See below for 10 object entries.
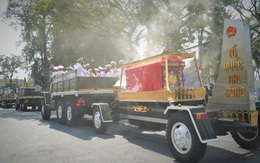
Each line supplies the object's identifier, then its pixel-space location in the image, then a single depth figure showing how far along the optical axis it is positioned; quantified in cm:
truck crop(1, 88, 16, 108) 2861
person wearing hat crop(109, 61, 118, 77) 1064
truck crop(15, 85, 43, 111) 2038
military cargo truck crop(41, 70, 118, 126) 924
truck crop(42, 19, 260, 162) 447
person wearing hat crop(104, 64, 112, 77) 1166
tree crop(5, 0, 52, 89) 3062
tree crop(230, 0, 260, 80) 2189
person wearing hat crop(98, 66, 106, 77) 1189
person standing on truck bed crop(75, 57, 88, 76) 1007
